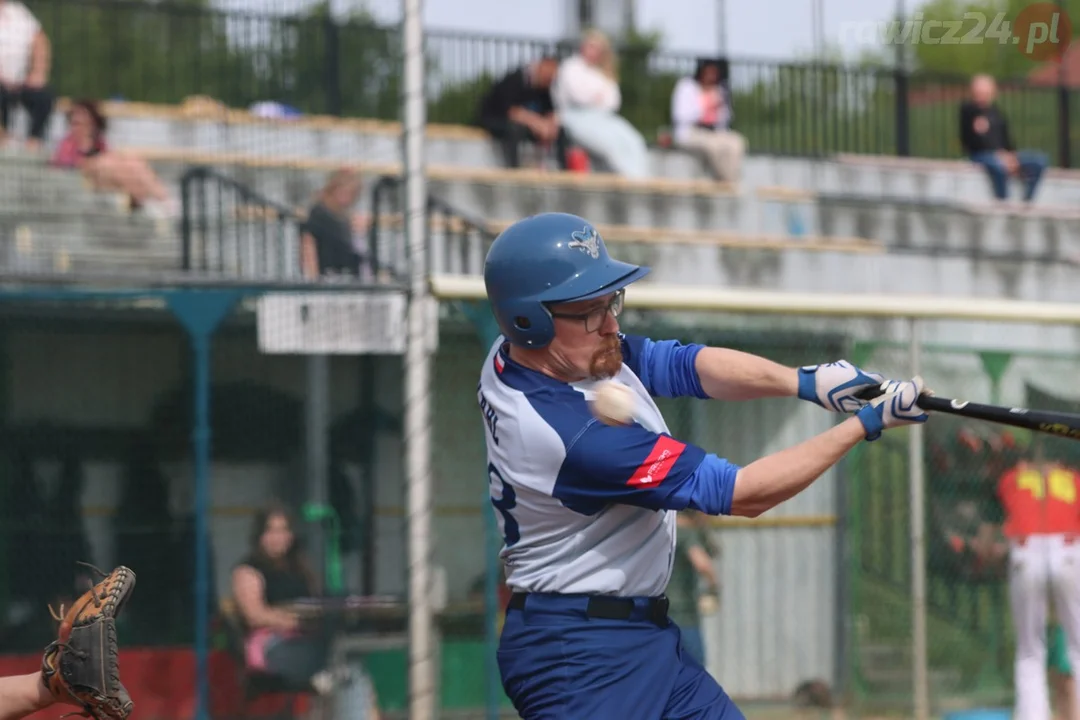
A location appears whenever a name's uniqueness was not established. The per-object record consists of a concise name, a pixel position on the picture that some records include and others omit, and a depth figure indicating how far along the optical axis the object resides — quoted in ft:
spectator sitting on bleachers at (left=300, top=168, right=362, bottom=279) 56.08
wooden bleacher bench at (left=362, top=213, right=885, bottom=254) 80.23
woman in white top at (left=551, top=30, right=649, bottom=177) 93.25
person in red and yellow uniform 58.59
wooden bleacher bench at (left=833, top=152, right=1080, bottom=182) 114.42
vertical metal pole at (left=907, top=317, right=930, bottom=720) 59.06
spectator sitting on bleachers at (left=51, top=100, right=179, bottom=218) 73.92
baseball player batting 28.43
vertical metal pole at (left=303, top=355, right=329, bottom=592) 53.98
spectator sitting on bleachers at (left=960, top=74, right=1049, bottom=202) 110.32
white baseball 28.09
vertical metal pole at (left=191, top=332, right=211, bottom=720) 51.67
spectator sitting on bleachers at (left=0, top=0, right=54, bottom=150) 73.05
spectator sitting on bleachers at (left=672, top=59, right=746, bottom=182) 99.96
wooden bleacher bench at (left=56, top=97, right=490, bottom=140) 59.11
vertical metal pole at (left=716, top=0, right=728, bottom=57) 119.34
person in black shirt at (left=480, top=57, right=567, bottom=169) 92.17
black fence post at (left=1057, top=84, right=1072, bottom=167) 127.34
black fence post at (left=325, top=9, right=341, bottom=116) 59.89
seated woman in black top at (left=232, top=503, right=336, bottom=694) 52.44
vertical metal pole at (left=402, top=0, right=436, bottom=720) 50.78
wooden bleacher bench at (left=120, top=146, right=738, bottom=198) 71.98
